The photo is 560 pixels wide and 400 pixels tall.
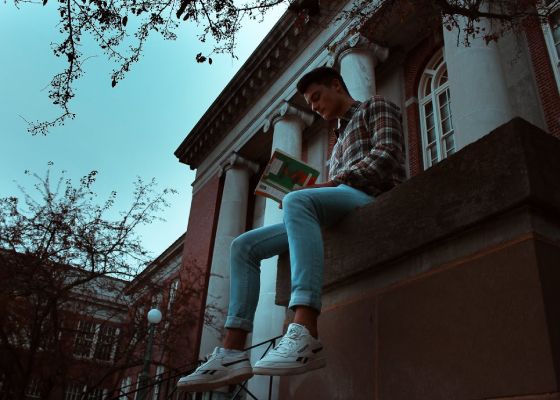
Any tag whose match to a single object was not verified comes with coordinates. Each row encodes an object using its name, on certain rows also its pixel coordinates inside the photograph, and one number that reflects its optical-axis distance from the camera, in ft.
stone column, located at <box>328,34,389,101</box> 43.88
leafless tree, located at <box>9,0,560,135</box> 19.27
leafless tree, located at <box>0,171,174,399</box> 43.47
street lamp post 43.35
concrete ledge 7.25
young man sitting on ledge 8.22
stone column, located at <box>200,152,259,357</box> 60.03
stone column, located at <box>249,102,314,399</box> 44.96
